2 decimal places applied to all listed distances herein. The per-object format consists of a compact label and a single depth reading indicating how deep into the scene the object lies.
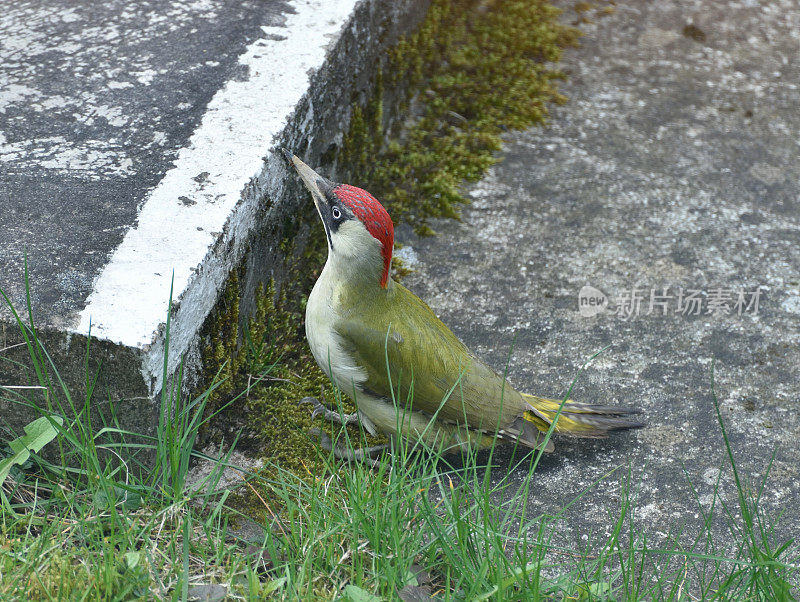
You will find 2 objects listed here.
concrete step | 4.29
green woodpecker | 4.86
